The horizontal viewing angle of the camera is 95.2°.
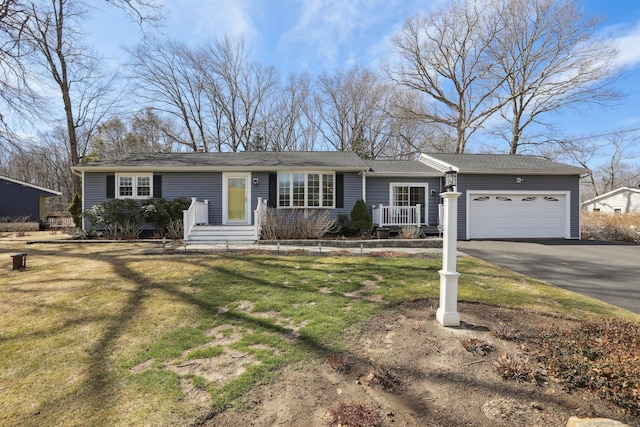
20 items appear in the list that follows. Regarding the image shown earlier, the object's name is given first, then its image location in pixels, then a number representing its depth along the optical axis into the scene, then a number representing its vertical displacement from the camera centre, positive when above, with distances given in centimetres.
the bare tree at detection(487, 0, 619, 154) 1891 +1076
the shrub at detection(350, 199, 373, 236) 1130 -19
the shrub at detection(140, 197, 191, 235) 1106 +6
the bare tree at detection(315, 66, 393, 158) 2494 +902
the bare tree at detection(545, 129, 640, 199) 3772 +509
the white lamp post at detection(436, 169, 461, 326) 338 -69
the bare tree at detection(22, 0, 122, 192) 1548 +810
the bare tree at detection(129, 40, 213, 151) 2369 +998
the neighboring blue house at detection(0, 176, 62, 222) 1819 +92
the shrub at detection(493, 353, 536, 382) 243 -132
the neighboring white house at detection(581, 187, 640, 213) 2262 +110
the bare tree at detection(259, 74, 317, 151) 2653 +815
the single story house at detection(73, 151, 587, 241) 1186 +102
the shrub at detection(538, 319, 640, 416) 219 -126
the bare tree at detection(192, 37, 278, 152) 2453 +915
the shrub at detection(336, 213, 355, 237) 1145 -47
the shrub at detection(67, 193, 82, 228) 1289 +21
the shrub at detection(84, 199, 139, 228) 1100 +2
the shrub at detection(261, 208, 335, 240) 1041 -47
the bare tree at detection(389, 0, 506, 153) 2098 +1077
